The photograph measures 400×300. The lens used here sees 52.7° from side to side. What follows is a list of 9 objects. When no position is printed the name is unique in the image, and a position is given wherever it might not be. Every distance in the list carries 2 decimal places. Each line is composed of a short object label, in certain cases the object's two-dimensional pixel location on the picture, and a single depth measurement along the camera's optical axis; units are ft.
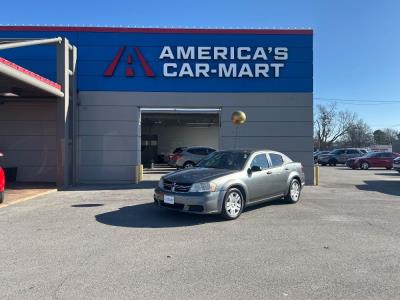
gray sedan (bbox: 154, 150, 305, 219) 27.81
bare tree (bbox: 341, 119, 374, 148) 336.90
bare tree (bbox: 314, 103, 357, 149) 321.81
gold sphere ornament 52.80
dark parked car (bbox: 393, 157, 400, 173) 83.77
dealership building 55.77
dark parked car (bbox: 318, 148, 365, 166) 126.41
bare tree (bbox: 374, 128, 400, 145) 369.71
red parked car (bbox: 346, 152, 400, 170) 104.99
